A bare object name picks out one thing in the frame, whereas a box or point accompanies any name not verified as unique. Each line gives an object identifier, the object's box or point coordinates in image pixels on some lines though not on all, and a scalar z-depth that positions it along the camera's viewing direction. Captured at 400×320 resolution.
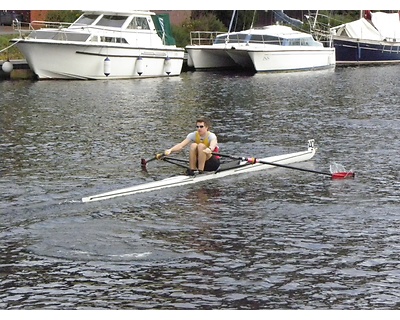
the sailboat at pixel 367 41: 59.84
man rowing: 19.73
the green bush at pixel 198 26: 54.56
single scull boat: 18.38
